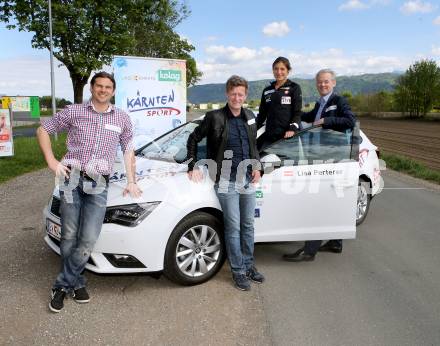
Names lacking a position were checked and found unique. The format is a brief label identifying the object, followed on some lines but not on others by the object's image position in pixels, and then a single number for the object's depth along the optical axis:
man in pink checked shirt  3.38
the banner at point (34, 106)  35.88
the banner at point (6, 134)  11.69
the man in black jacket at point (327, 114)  4.48
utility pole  17.77
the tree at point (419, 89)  70.56
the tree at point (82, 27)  22.27
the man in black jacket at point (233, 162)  3.77
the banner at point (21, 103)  34.94
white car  3.61
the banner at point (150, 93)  8.08
